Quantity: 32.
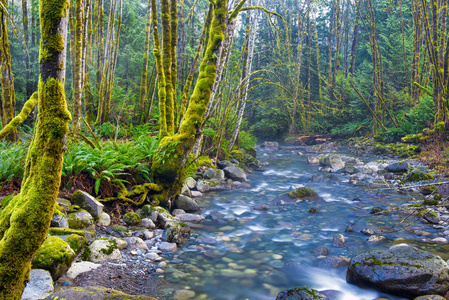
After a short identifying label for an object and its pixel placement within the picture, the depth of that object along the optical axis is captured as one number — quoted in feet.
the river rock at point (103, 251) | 10.62
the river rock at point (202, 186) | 24.71
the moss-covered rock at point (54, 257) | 8.51
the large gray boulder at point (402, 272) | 9.77
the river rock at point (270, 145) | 60.03
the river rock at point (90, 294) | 5.88
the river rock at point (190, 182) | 24.16
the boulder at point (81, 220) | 11.80
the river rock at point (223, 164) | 30.76
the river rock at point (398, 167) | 29.30
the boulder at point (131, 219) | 14.28
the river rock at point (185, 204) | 18.48
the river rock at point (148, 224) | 14.48
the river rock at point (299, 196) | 22.40
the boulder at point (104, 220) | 13.33
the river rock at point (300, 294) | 8.88
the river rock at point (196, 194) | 23.00
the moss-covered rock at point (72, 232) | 10.25
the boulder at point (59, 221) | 10.70
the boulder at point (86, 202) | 13.14
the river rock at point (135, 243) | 12.17
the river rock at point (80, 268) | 9.26
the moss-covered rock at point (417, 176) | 24.52
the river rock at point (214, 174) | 27.15
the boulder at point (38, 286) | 7.51
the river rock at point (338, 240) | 14.57
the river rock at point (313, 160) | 41.70
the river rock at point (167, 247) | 12.62
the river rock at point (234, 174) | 29.07
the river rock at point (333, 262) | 12.31
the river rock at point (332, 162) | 35.97
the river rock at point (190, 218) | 16.83
